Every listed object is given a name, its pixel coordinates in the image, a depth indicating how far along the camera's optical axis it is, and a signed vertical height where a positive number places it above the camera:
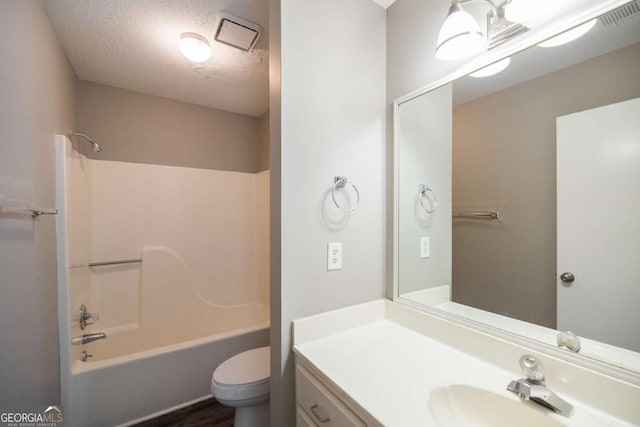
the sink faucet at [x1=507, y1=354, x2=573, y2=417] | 0.67 -0.52
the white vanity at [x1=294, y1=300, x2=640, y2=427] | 0.68 -0.57
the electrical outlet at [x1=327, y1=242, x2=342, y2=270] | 1.19 -0.22
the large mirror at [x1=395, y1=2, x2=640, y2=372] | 0.74 +0.05
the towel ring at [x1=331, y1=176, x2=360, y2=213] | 1.21 +0.12
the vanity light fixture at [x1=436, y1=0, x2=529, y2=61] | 0.91 +0.67
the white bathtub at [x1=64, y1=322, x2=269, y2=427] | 1.55 -1.17
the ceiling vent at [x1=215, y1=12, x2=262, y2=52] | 1.44 +1.10
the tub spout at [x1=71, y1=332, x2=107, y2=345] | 1.67 -0.86
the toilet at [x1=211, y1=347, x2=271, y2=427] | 1.36 -0.99
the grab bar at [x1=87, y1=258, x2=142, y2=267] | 2.09 -0.45
